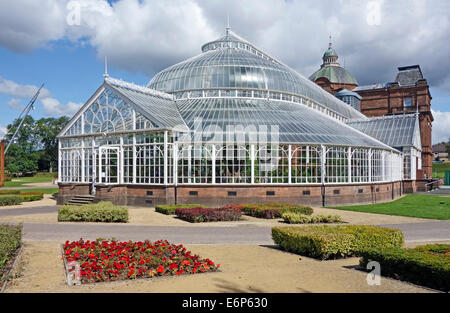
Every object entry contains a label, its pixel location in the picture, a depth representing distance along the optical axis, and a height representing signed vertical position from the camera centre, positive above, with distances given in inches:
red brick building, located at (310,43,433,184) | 2529.5 +541.7
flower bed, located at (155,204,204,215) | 1018.6 -104.4
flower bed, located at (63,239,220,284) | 419.5 -108.7
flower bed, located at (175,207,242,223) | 893.2 -109.0
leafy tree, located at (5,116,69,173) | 4217.5 +300.0
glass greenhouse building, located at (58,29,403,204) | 1205.1 +71.2
